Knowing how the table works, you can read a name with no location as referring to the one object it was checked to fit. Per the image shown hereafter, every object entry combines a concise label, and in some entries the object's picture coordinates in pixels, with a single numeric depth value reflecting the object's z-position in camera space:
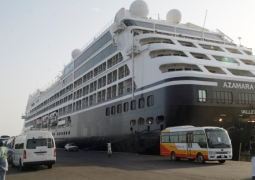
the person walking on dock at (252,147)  15.73
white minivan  15.12
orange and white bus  17.39
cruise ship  23.53
